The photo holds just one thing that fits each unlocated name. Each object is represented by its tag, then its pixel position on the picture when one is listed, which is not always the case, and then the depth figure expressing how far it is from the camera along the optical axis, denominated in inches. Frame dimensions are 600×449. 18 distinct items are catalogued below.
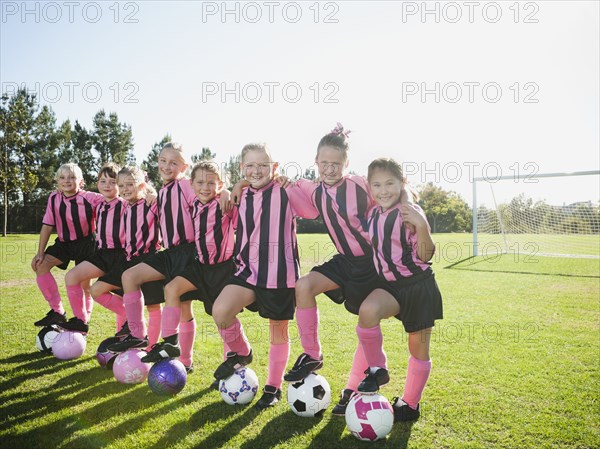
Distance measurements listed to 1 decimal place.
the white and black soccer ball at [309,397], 123.0
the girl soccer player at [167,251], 159.6
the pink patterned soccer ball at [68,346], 175.9
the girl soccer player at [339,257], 128.1
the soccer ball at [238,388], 133.0
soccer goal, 593.9
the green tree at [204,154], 1947.6
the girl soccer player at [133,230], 176.2
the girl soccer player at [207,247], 152.7
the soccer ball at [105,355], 166.6
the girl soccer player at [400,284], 118.1
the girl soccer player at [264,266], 135.9
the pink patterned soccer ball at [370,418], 108.2
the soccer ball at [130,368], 150.0
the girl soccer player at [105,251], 186.2
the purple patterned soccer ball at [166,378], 137.1
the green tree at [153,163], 1539.4
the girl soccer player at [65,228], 207.3
